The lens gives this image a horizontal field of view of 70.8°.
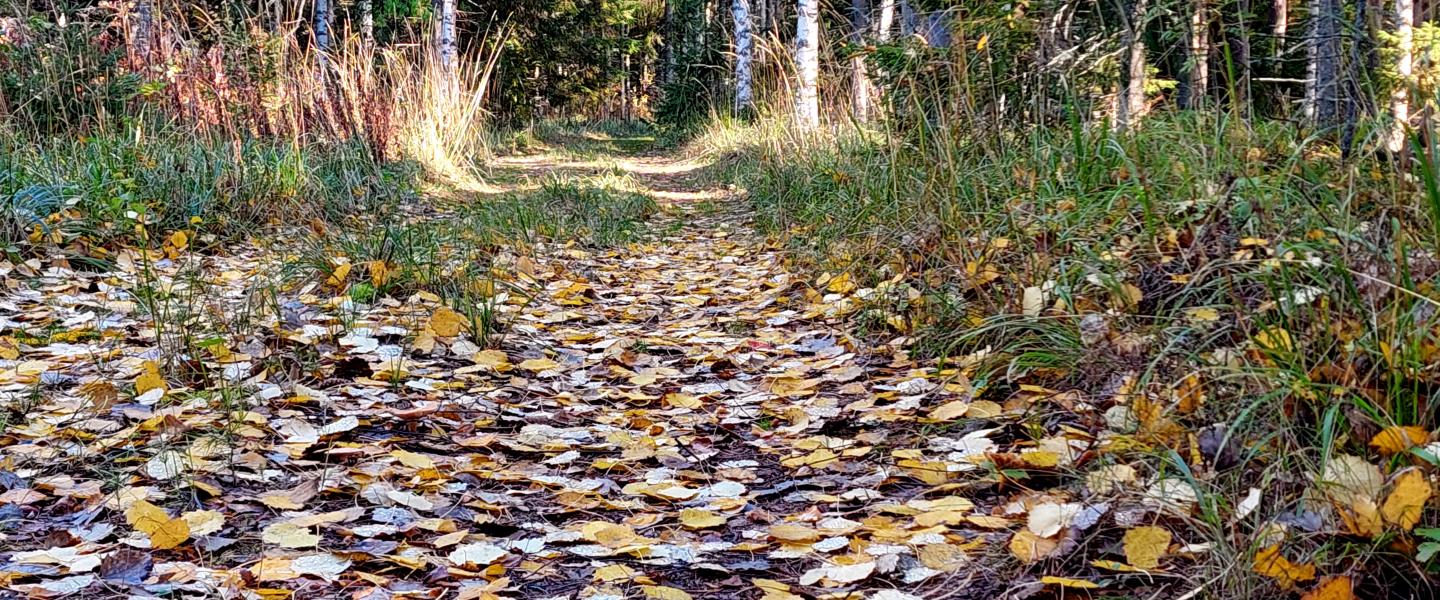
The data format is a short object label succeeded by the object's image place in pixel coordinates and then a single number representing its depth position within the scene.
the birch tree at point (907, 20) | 8.67
